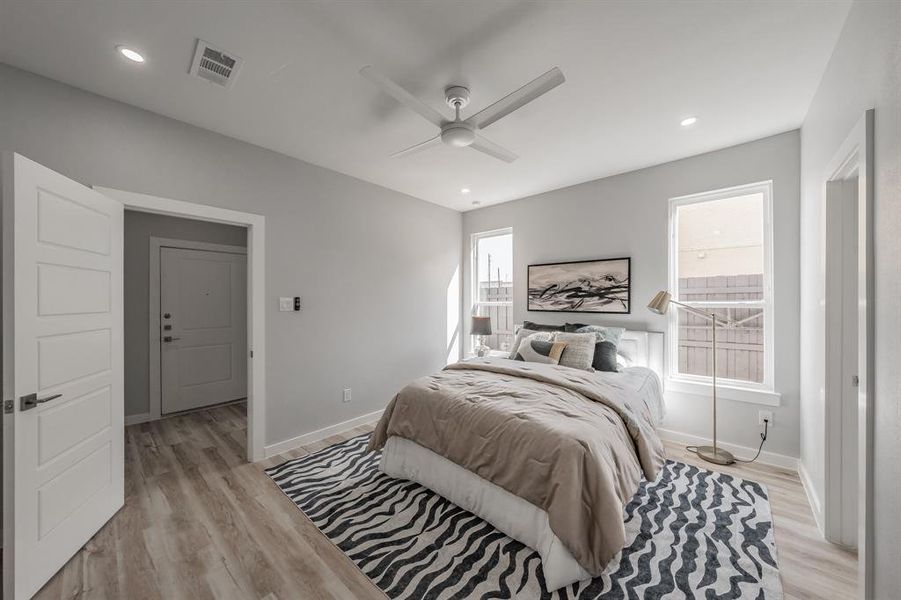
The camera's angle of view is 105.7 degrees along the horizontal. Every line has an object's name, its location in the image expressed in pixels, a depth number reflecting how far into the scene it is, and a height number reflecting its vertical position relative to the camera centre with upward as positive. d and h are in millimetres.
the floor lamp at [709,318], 2891 -199
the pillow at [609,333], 3415 -336
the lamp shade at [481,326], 4520 -352
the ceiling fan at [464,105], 1682 +1068
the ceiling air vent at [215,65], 1884 +1359
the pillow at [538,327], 3902 -314
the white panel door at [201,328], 4113 -382
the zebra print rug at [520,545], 1652 -1381
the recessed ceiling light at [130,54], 1859 +1357
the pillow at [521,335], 3577 -400
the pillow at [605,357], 3162 -541
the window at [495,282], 4809 +252
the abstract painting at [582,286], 3674 +159
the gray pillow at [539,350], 3242 -498
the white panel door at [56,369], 1523 -371
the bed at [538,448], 1617 -869
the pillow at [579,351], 3154 -481
